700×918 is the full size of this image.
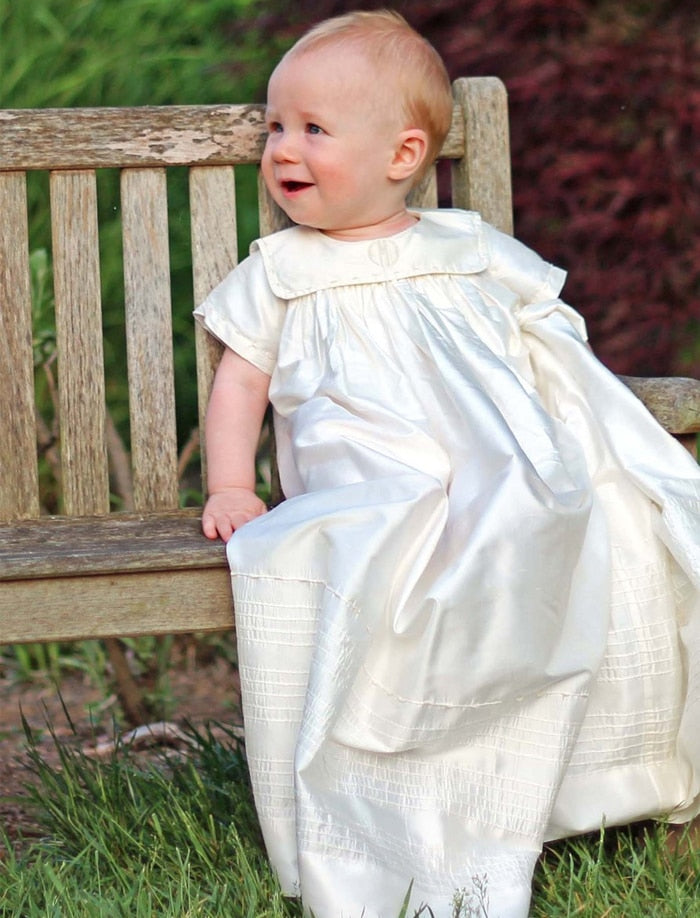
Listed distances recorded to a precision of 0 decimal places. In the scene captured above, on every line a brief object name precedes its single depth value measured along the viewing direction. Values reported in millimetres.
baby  4000
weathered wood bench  4949
